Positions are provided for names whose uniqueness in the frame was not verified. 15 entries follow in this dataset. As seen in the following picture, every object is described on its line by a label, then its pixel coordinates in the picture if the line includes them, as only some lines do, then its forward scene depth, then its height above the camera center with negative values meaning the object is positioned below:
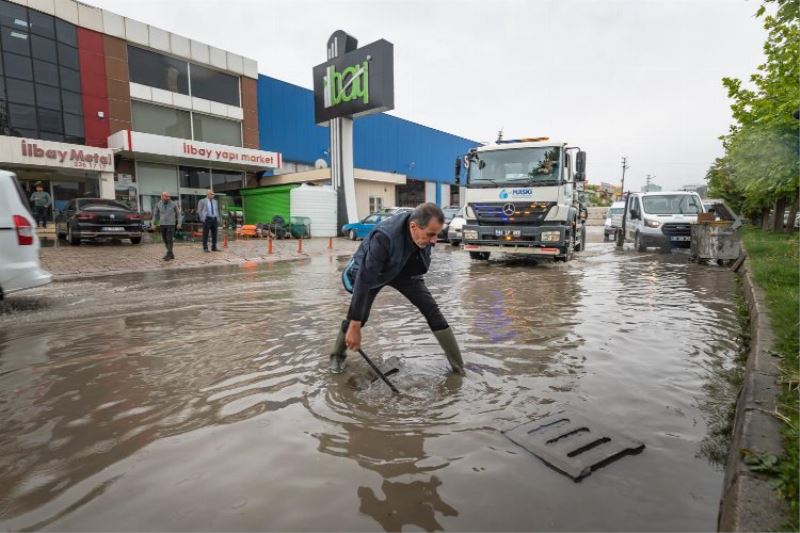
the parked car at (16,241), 5.84 -0.28
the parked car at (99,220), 14.09 +0.01
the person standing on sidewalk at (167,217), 11.70 +0.08
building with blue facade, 27.36 +5.16
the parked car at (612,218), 20.97 +0.08
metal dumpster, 10.94 -0.52
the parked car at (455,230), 17.66 -0.39
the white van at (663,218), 12.93 +0.05
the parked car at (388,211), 20.50 +0.42
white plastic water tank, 21.92 +0.69
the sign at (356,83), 20.88 +6.58
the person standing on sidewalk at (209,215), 13.04 +0.15
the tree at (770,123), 11.33 +2.61
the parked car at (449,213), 19.17 +0.31
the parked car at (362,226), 20.34 -0.28
